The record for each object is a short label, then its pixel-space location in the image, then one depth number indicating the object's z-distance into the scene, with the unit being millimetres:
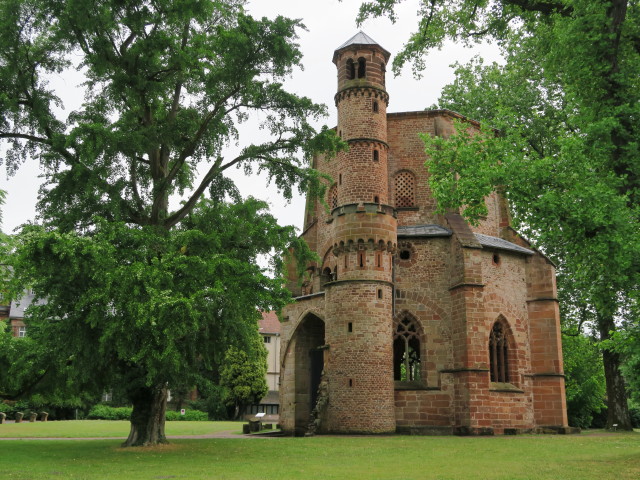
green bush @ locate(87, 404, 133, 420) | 44094
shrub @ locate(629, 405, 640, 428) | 41594
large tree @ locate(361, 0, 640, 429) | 13352
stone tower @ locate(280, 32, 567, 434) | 23469
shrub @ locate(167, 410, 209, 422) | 45969
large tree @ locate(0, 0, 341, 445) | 14742
